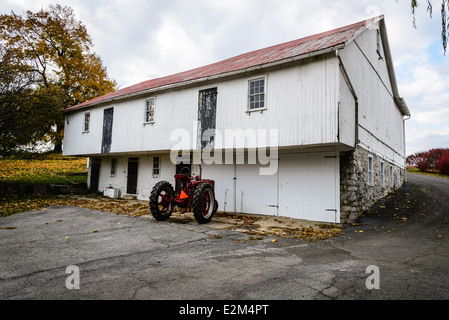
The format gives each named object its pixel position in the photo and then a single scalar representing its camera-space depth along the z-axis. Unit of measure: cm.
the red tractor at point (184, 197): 854
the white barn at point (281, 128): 901
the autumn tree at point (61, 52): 2466
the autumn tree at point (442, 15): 393
